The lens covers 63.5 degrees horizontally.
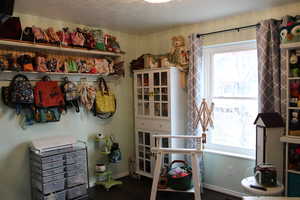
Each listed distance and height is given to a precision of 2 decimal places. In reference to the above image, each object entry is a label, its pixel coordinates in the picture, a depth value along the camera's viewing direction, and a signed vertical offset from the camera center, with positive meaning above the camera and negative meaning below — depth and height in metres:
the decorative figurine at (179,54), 3.52 +0.57
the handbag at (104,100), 3.56 -0.10
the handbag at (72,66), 3.20 +0.36
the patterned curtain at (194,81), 3.39 +0.15
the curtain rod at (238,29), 2.97 +0.81
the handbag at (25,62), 2.77 +0.37
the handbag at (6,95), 2.74 -0.01
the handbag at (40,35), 2.86 +0.70
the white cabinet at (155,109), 3.46 -0.25
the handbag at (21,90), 2.71 +0.05
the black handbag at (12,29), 2.63 +0.72
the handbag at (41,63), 2.88 +0.37
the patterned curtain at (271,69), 2.70 +0.26
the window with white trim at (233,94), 3.20 -0.03
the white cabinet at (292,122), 2.46 -0.32
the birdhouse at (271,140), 2.53 -0.51
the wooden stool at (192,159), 2.69 -0.78
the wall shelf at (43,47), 2.69 +0.57
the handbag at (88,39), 3.33 +0.75
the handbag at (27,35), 2.79 +0.69
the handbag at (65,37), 3.08 +0.73
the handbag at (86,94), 3.35 -0.01
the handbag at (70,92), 3.16 +0.02
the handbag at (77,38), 3.18 +0.74
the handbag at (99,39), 3.44 +0.78
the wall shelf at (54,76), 2.79 +0.24
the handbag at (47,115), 2.93 -0.26
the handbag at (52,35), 2.99 +0.73
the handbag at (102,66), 3.49 +0.39
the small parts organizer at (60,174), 2.82 -0.97
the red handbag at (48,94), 2.90 +0.00
